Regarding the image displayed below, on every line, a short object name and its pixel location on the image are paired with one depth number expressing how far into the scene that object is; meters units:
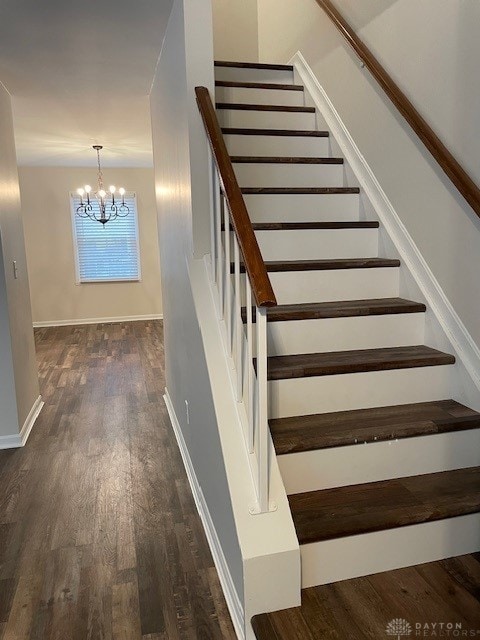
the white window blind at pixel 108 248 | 7.82
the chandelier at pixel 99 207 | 7.66
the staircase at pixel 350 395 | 1.70
